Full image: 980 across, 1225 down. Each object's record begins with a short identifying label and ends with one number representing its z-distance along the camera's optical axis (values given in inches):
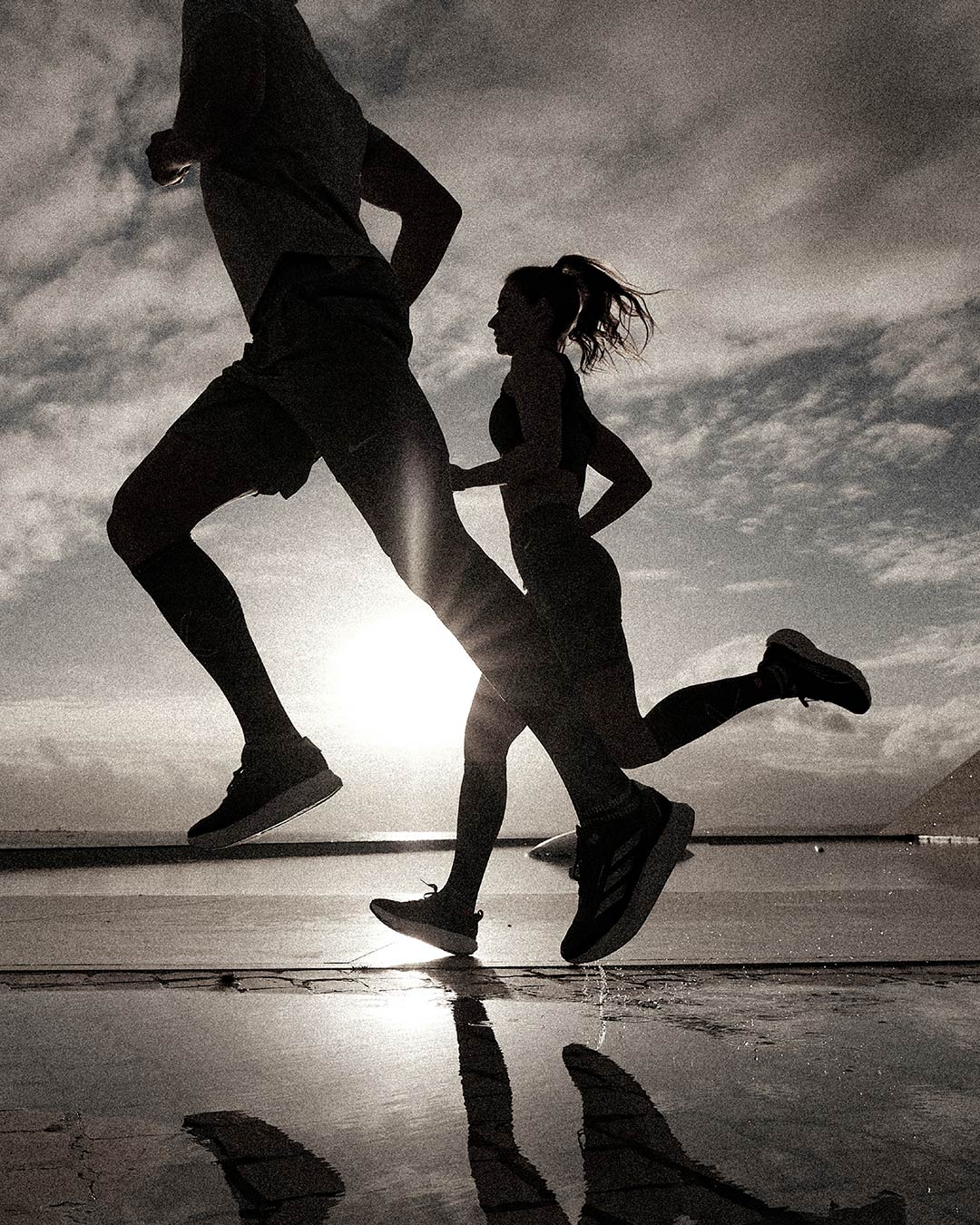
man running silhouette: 72.1
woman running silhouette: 118.3
